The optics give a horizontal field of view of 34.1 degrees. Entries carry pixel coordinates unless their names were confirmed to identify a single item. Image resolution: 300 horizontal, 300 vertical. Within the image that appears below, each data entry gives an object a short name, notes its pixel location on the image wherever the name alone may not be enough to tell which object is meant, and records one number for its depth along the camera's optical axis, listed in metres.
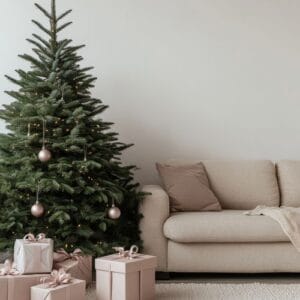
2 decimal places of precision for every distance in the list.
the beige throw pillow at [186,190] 3.68
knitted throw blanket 3.22
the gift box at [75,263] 2.88
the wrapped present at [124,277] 2.63
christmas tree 3.14
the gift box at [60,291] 2.35
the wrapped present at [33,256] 2.58
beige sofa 3.25
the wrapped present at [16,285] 2.47
